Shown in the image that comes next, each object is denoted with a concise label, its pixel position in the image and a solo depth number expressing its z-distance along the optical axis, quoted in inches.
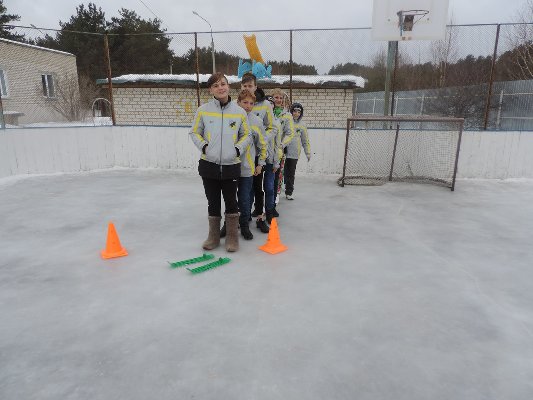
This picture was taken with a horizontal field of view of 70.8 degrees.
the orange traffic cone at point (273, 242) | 140.5
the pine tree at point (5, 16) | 1045.8
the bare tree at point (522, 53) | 355.5
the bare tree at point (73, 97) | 502.9
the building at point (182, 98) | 417.1
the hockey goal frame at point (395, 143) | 235.9
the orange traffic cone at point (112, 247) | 134.3
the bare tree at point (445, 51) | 278.2
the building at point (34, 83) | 424.4
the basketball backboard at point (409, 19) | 256.8
